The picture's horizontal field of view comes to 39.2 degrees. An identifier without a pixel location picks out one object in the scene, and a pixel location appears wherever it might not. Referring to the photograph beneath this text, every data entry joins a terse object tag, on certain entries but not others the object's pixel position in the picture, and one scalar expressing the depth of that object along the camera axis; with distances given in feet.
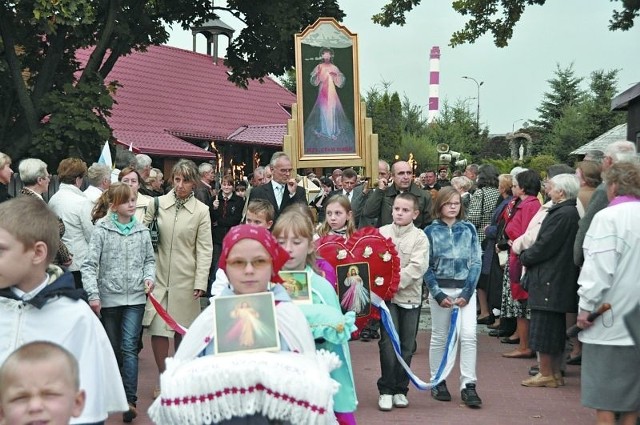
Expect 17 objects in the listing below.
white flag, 39.50
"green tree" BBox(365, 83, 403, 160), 170.44
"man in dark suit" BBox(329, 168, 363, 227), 43.98
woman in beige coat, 26.03
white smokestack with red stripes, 253.49
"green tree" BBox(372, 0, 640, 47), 59.41
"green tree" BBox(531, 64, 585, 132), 188.55
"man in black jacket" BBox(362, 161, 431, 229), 35.01
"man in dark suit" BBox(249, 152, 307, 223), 35.83
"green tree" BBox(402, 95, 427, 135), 192.11
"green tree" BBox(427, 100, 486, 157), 184.03
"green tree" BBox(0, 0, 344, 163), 57.00
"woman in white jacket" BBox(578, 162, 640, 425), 19.56
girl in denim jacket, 25.70
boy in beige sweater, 25.44
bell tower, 136.87
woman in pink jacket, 33.09
